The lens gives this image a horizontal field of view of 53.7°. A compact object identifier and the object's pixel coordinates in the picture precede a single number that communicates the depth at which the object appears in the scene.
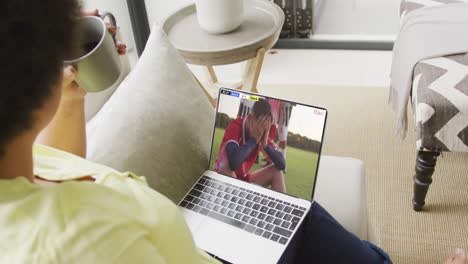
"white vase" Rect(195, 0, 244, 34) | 1.61
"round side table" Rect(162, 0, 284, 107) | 1.55
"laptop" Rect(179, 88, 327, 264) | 0.91
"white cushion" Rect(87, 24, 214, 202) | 0.90
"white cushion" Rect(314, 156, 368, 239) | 1.09
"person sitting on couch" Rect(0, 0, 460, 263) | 0.39
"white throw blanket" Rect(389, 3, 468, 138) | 1.48
